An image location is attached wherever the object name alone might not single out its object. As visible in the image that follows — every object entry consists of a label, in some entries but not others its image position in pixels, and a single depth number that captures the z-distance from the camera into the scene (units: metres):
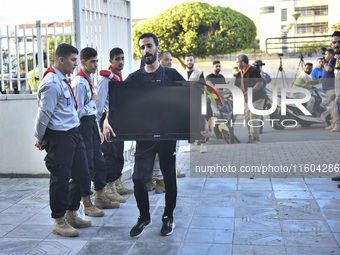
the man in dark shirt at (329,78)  12.62
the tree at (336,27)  30.58
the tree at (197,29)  35.06
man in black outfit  5.60
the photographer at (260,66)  14.52
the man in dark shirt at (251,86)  11.92
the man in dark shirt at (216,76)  12.42
